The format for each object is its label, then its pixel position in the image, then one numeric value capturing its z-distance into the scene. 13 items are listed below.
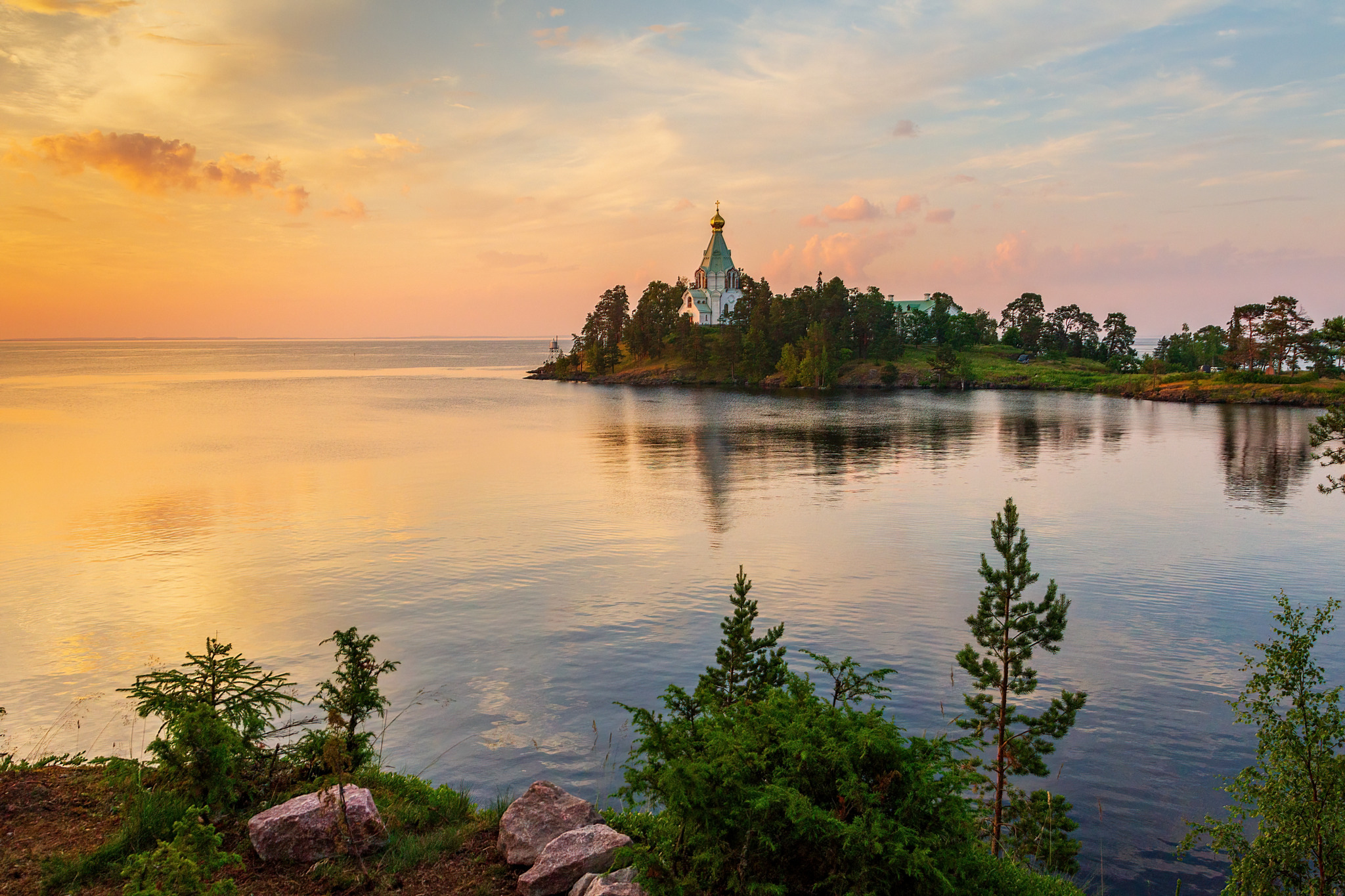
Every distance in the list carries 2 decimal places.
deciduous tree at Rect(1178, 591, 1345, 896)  11.56
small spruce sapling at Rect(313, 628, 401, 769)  13.25
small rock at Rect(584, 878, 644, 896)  8.90
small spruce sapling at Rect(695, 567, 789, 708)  15.08
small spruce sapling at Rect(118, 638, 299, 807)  11.56
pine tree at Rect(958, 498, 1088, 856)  17.84
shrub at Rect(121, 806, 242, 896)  7.80
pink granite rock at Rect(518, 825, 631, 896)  9.91
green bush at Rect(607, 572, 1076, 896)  8.38
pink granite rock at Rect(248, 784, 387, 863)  10.58
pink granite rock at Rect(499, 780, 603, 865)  10.77
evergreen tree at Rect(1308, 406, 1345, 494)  19.89
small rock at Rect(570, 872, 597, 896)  9.45
